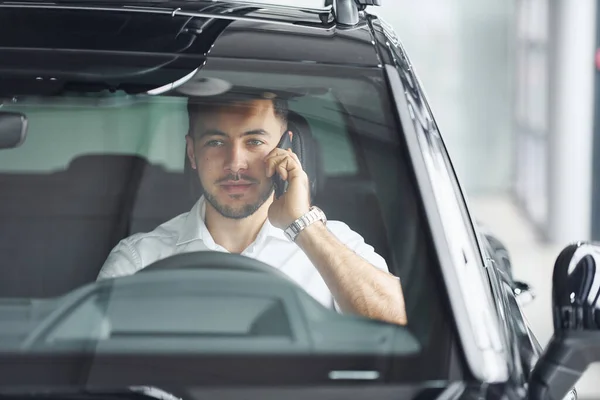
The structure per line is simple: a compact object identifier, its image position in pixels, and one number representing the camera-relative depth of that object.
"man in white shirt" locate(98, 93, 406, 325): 2.36
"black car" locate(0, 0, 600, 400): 2.18
